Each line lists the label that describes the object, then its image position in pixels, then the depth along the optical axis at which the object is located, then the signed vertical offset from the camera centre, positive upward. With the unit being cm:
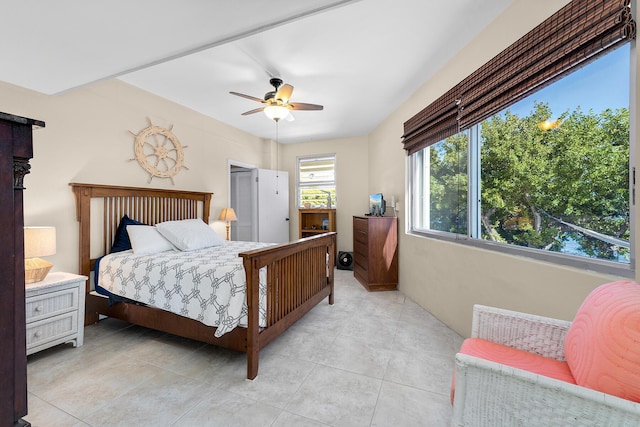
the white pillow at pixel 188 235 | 284 -26
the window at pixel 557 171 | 132 +27
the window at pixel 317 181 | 539 +64
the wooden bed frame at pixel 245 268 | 186 -52
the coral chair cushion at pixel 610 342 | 78 -43
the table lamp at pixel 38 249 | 194 -28
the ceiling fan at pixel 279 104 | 254 +109
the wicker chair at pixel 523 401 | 73 -58
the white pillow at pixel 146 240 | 261 -29
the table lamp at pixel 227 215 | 414 -5
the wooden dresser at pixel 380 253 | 368 -57
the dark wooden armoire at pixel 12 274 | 58 -14
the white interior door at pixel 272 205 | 502 +13
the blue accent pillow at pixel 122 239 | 273 -28
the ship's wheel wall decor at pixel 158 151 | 311 +76
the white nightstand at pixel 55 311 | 192 -76
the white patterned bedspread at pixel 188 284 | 185 -56
